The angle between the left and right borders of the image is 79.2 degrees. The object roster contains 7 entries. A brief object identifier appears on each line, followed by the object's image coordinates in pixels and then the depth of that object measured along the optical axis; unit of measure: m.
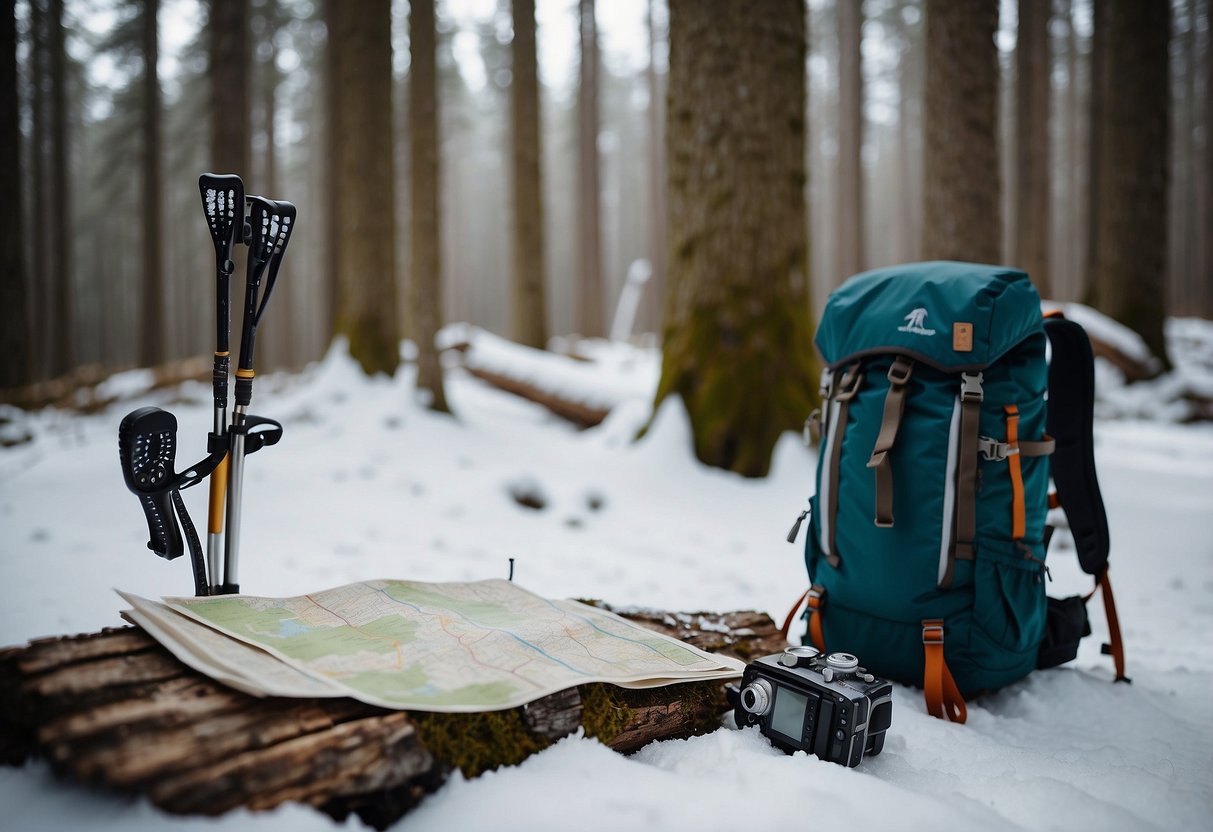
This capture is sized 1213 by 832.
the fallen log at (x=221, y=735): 1.23
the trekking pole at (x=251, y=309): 2.01
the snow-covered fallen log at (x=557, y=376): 7.27
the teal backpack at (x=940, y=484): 2.20
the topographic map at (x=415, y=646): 1.54
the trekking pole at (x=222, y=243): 1.95
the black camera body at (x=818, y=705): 1.74
